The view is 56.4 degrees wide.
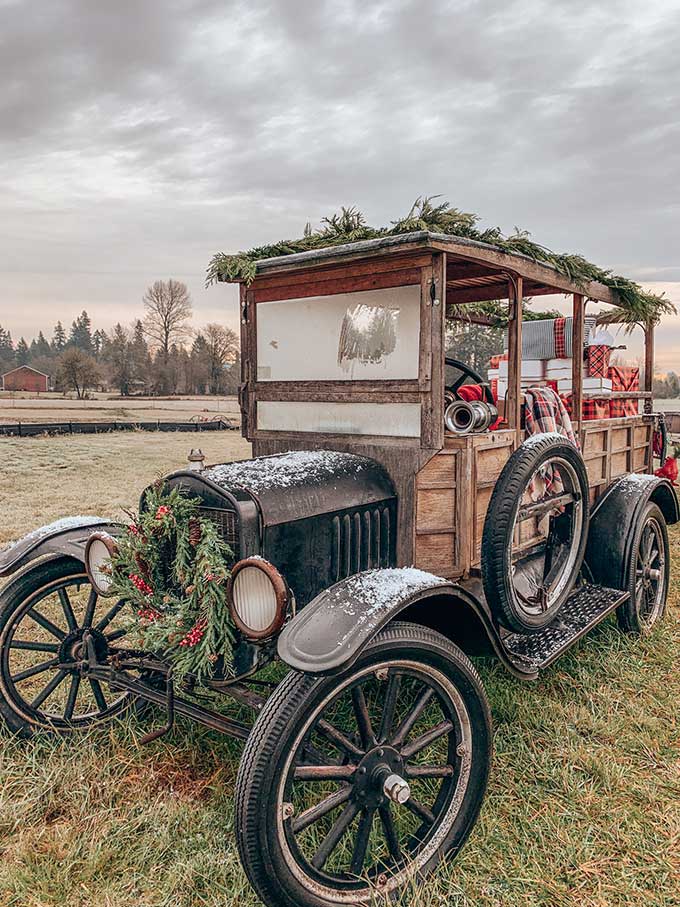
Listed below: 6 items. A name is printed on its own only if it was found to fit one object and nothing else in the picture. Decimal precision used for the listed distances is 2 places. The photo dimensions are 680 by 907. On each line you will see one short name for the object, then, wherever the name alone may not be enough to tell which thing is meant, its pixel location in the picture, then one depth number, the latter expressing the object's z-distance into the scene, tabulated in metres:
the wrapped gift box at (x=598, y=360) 4.41
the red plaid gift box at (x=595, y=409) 4.37
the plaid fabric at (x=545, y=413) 3.50
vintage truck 1.93
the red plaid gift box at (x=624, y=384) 4.73
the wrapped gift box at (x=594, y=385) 4.30
